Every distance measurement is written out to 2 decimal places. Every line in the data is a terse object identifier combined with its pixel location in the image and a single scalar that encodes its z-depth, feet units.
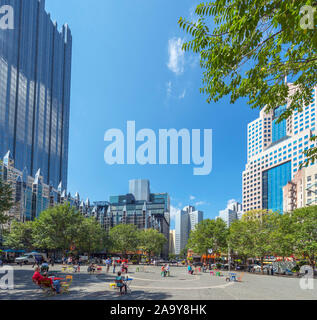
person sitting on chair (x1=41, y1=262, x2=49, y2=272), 87.28
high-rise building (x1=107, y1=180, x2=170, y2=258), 476.17
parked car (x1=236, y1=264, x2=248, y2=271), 171.56
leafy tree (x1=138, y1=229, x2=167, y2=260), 292.20
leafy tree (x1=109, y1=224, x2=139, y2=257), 258.98
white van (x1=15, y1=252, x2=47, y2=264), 160.72
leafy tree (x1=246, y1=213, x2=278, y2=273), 142.82
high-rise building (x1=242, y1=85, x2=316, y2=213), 417.84
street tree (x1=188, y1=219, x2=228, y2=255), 205.46
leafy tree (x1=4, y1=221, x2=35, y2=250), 195.11
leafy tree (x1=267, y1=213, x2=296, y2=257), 139.47
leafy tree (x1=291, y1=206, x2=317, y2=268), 127.03
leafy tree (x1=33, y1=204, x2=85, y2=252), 162.26
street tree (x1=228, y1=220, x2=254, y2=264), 151.65
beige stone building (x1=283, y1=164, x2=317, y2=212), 262.26
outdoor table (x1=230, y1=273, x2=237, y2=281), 87.90
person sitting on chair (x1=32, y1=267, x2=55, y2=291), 49.75
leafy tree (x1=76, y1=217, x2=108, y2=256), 187.21
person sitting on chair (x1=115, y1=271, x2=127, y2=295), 54.56
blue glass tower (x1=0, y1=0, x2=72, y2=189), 422.00
